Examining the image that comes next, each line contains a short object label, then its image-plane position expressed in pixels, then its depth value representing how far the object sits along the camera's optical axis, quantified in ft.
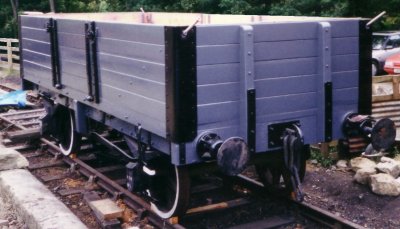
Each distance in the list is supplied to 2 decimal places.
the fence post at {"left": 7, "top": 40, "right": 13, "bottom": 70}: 73.06
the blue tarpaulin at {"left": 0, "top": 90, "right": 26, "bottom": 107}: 42.55
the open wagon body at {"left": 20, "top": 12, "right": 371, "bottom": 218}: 15.46
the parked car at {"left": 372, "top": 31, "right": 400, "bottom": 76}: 64.23
